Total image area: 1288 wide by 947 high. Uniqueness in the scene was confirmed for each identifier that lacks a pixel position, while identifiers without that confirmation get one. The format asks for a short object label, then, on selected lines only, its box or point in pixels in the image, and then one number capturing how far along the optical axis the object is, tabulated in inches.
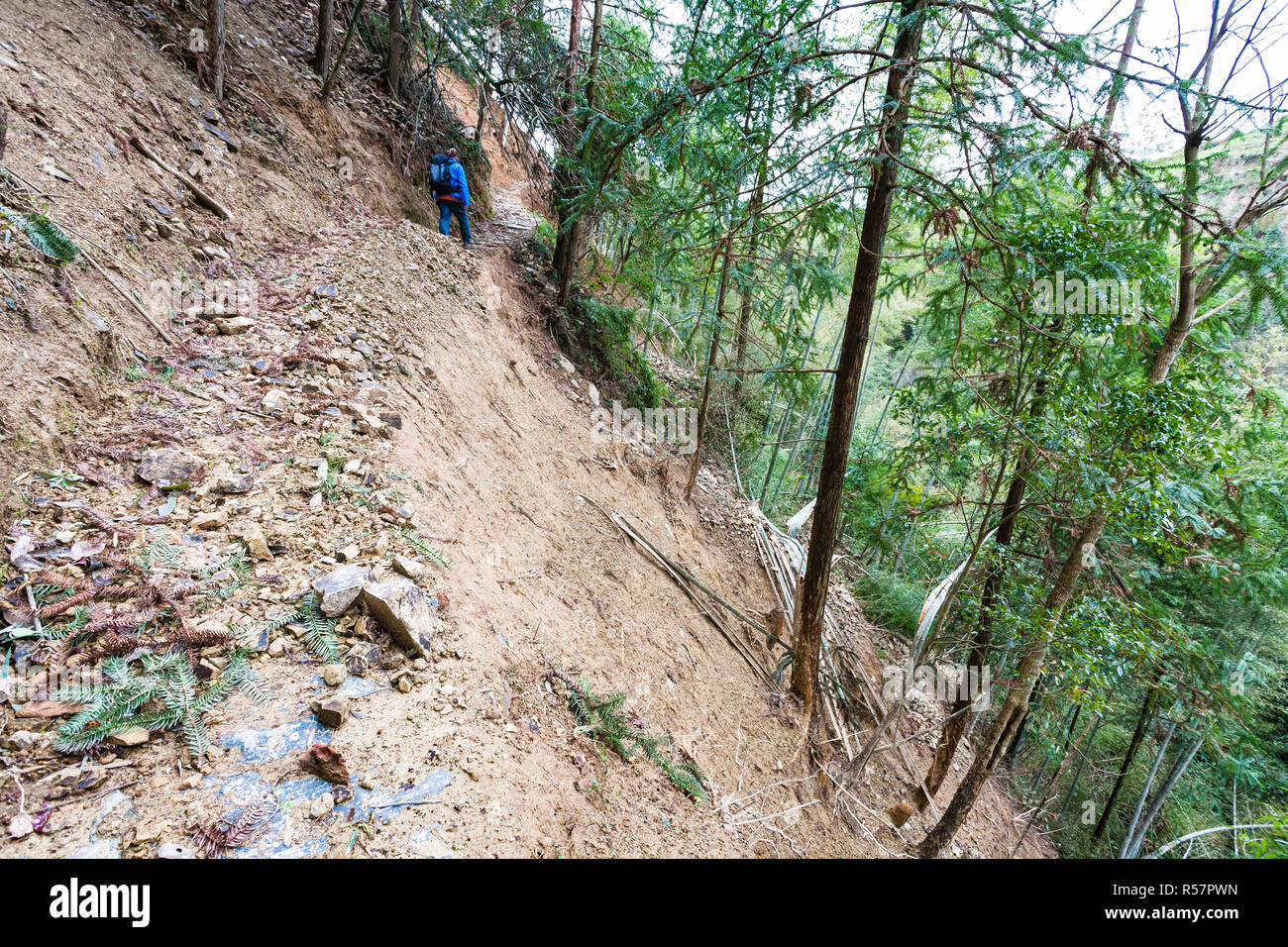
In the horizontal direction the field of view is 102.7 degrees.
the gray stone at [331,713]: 79.4
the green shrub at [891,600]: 403.2
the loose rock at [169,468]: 107.3
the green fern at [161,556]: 91.5
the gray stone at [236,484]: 110.9
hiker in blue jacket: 291.3
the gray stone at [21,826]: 56.7
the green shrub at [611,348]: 337.1
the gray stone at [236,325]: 156.1
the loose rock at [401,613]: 97.1
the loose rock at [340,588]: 95.9
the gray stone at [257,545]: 99.9
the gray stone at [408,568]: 109.4
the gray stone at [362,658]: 90.3
